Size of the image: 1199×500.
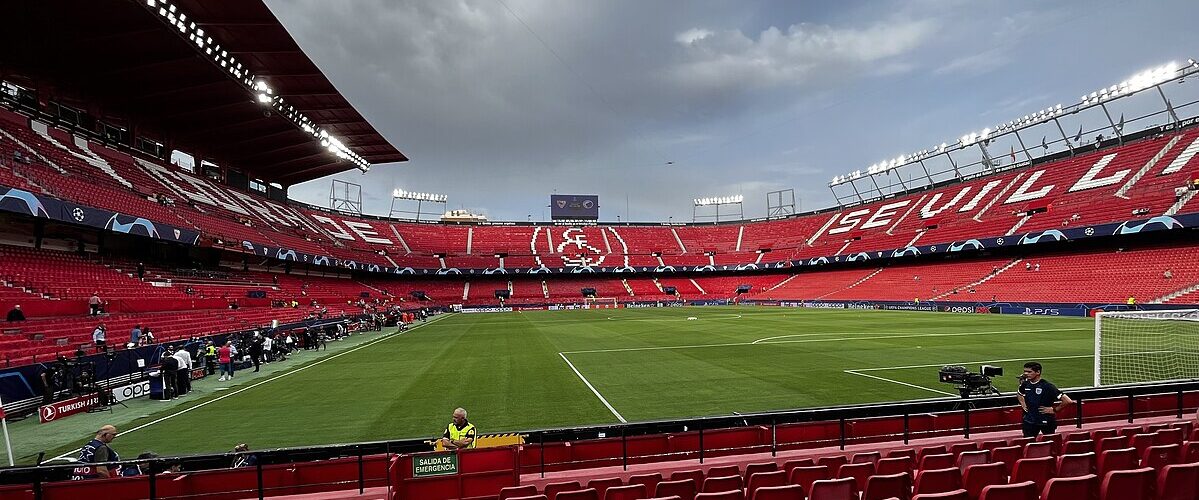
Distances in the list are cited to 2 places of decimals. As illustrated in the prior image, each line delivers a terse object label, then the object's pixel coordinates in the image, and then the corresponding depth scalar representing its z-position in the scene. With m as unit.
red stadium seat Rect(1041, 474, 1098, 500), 3.99
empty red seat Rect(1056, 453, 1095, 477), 4.81
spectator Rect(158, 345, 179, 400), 14.95
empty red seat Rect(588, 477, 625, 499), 5.13
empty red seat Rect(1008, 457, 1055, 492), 4.80
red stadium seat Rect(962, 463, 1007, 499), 4.67
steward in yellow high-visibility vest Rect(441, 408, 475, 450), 6.80
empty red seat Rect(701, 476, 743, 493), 4.73
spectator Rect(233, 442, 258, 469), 6.53
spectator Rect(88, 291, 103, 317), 19.84
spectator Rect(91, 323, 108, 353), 15.85
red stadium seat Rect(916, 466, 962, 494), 4.69
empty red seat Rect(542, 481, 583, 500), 4.96
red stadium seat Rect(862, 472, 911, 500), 4.49
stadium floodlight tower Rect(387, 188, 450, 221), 83.31
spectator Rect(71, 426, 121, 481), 7.16
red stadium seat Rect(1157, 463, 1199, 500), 4.18
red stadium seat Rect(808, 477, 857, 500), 4.31
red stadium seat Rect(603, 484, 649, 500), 4.57
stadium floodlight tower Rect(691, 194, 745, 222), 95.56
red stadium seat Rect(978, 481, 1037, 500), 3.90
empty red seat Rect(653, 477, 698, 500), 4.77
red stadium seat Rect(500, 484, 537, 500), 4.81
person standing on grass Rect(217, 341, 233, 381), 17.66
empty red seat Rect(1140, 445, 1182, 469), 5.02
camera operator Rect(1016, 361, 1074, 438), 6.45
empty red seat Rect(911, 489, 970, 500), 3.70
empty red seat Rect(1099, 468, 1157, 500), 4.07
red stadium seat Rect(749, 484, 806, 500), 4.19
